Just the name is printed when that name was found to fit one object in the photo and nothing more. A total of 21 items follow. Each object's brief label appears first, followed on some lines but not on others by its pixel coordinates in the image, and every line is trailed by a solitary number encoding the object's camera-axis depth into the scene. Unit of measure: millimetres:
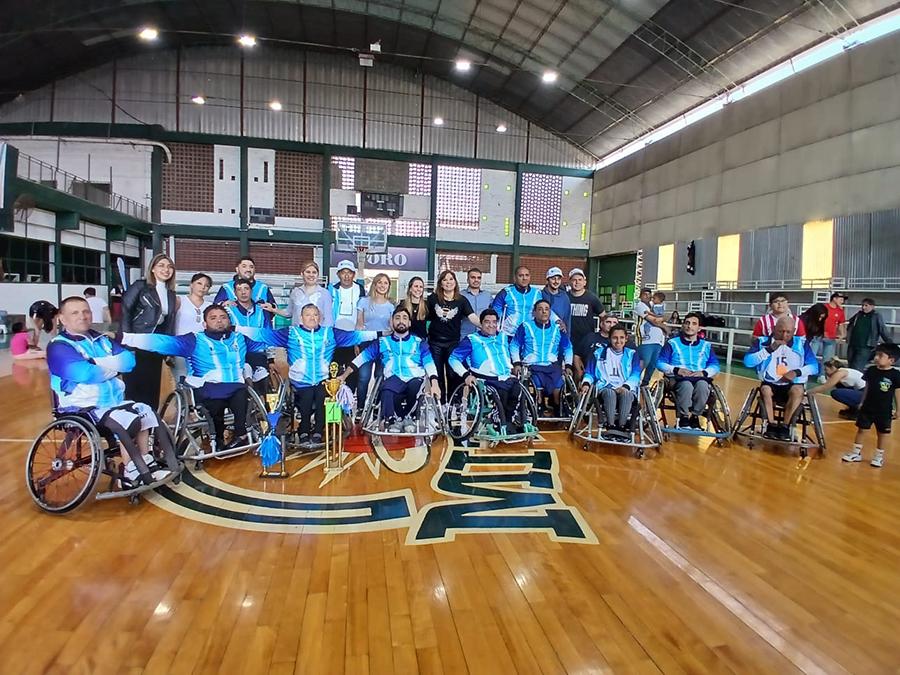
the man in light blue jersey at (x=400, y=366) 3723
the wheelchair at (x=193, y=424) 3068
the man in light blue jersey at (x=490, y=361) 3900
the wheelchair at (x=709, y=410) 3905
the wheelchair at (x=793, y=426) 3752
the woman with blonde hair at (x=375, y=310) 4062
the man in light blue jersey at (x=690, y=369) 4012
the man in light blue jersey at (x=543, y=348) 4227
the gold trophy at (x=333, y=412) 3172
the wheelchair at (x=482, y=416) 3797
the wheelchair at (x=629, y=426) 3699
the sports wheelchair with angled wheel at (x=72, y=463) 2443
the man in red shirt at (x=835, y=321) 7395
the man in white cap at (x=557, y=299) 4660
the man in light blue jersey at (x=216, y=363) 3111
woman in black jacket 3235
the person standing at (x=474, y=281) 4747
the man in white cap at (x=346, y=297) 4305
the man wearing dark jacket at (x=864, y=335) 6715
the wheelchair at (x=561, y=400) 4234
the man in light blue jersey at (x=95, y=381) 2490
